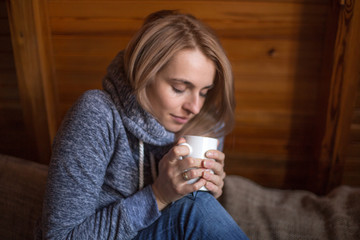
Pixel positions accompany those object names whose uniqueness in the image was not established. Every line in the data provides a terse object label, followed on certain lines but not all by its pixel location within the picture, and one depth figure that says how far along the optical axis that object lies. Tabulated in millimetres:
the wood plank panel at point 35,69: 1319
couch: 1146
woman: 826
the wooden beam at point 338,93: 1265
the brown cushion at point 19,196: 1152
